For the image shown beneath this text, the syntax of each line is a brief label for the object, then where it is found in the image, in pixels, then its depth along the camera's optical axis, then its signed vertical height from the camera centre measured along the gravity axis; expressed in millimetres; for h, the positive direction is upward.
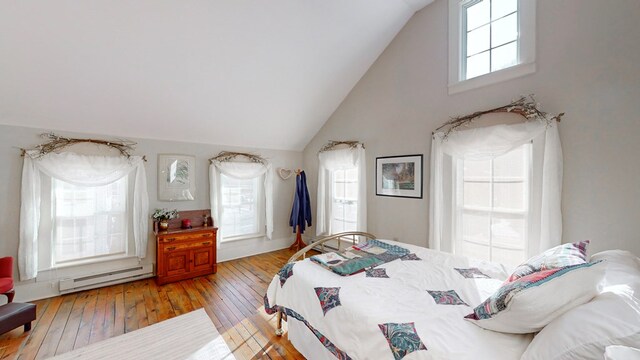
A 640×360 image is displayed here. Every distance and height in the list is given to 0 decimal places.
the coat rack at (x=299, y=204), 4828 -538
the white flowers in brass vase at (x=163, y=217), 3523 -589
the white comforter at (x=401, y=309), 1146 -797
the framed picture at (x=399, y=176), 3250 +24
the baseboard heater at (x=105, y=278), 3052 -1379
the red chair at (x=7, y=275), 2440 -1027
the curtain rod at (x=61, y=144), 2912 +440
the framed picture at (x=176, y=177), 3727 +5
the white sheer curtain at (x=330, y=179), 3904 -29
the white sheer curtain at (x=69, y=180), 2807 -40
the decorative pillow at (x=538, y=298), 1026 -547
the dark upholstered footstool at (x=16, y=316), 2095 -1258
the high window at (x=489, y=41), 2400 +1508
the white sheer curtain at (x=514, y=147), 2195 +181
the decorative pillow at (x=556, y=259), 1401 -491
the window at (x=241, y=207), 4395 -566
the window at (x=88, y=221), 3092 -600
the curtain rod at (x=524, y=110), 2244 +687
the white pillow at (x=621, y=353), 705 -525
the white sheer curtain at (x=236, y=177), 4133 +7
